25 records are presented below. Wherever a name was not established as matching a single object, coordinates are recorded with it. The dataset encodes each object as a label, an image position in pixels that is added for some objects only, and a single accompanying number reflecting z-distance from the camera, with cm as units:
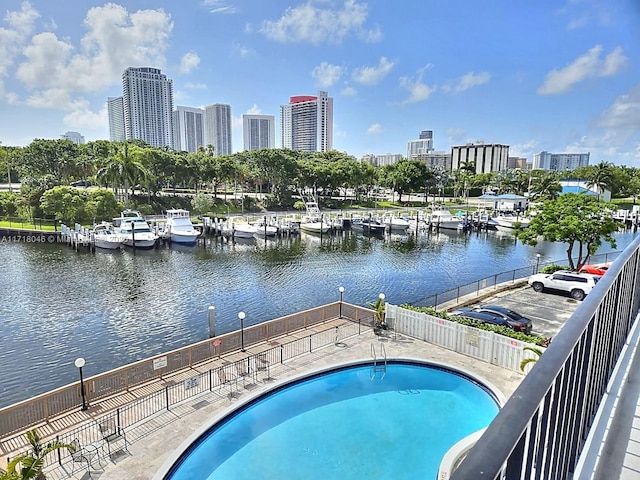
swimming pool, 1135
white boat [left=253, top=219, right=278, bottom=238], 5197
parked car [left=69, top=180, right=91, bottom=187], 8453
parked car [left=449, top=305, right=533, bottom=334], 1767
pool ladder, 1598
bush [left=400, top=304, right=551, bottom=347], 1495
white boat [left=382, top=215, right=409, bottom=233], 5878
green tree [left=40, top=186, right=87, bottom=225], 4888
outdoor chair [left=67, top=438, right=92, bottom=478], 1007
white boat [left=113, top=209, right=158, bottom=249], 4359
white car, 2317
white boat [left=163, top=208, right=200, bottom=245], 4638
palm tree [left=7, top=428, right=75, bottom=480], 832
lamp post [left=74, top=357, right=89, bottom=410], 1252
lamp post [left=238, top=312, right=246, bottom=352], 1674
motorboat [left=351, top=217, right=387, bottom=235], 5751
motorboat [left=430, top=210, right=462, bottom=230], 6144
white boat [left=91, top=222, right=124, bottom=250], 4275
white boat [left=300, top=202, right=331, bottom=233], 5626
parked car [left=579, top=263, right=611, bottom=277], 2634
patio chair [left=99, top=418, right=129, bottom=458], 1088
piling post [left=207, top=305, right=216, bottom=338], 1930
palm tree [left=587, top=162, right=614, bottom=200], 8094
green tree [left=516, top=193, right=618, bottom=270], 2592
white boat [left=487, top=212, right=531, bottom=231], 6159
